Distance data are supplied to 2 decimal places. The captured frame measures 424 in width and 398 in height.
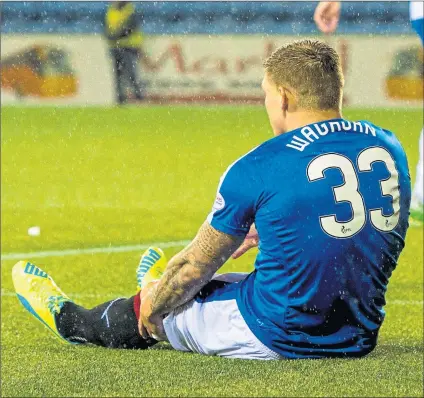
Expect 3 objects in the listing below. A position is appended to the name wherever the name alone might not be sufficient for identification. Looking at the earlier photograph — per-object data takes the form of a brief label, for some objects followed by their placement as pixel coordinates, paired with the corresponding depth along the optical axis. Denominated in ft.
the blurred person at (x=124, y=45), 162.30
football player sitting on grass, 24.47
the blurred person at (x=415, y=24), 46.14
